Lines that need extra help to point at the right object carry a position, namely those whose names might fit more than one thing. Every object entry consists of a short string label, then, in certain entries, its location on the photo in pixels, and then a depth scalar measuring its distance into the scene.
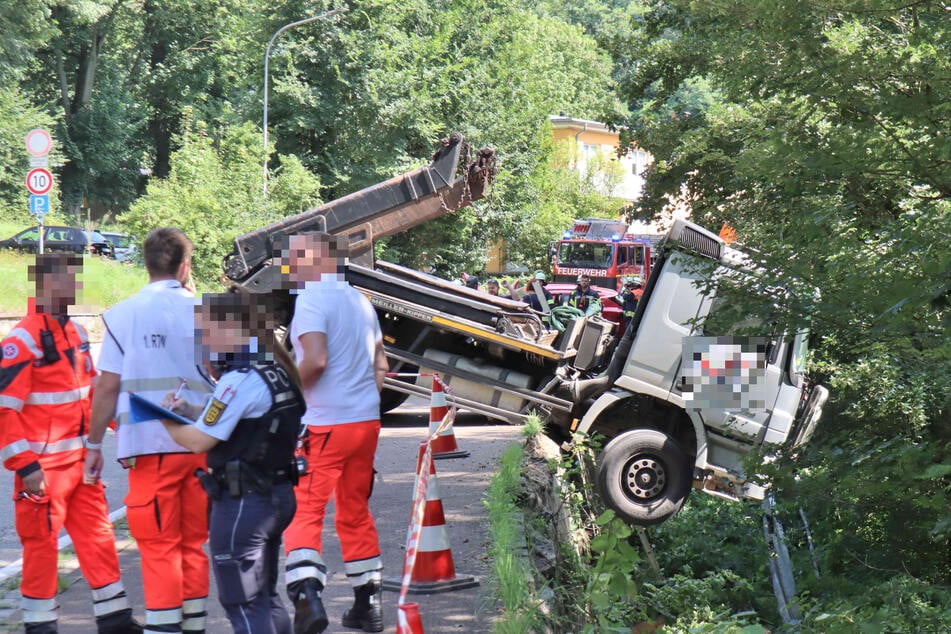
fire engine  35.53
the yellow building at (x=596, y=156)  63.00
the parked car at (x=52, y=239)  35.00
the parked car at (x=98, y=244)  39.84
